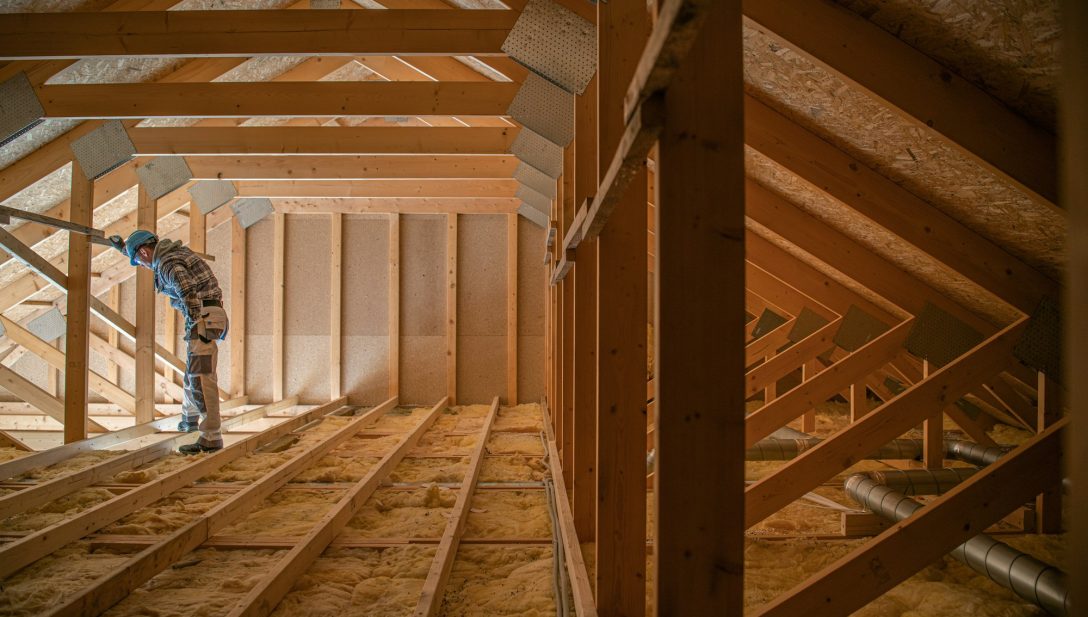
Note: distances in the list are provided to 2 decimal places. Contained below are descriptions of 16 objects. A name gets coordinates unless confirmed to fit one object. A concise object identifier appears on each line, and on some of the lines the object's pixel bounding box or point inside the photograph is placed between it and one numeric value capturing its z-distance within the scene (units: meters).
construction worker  3.99
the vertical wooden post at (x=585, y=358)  2.27
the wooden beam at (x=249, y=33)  2.81
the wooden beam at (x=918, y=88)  1.75
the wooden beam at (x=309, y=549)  1.84
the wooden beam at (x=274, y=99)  3.49
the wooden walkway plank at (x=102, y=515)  2.20
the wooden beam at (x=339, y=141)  4.34
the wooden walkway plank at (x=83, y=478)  2.75
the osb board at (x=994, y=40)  1.50
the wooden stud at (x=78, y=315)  4.00
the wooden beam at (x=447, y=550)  1.83
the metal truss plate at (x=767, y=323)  5.70
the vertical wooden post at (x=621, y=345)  1.65
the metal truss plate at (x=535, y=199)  5.50
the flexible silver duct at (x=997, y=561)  1.92
